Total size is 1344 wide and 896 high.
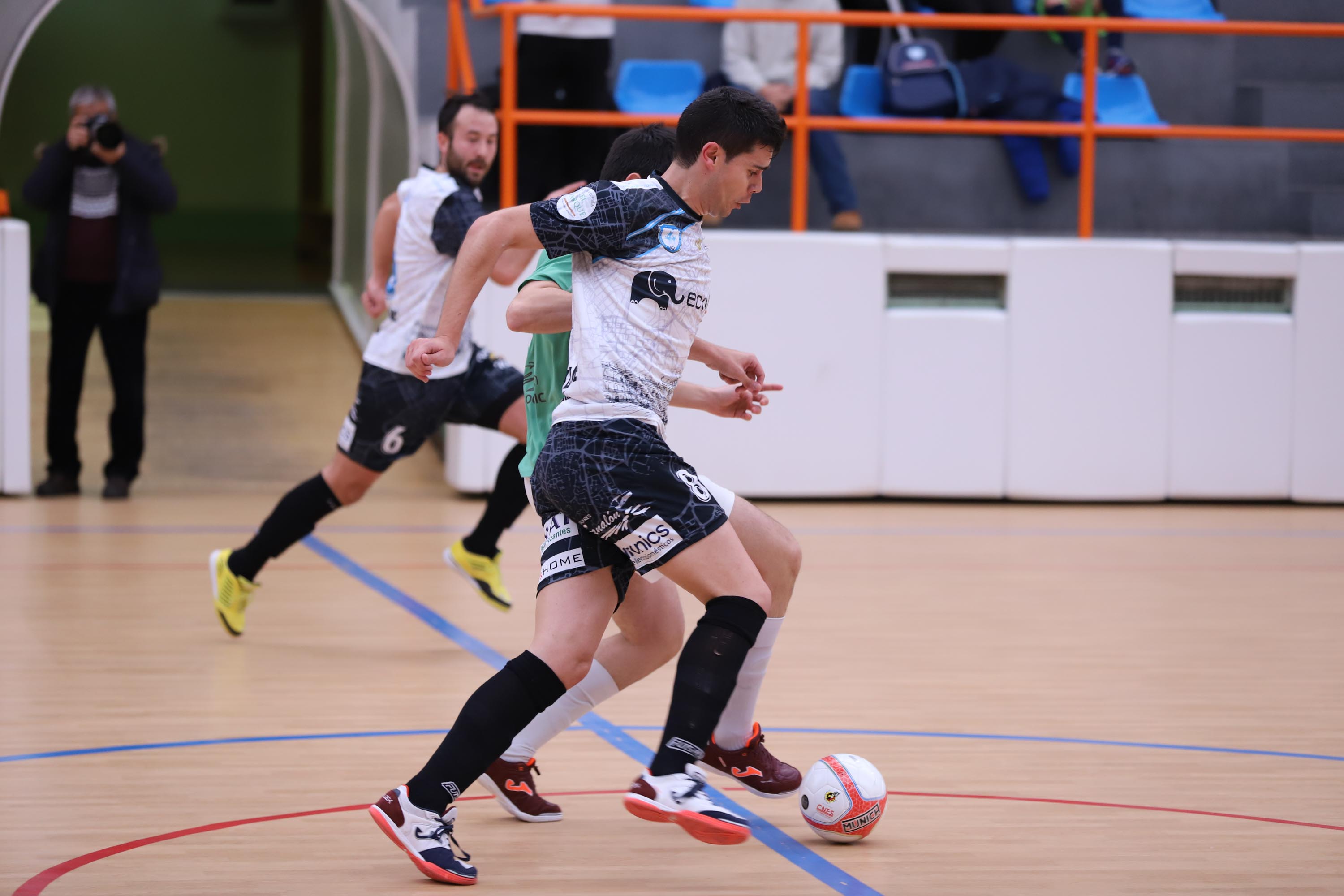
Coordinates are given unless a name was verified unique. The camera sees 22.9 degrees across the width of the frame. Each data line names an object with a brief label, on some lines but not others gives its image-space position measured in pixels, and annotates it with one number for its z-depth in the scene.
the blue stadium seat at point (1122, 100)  22.12
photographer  17.19
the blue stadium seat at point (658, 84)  20.58
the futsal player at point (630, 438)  6.47
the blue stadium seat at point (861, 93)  21.07
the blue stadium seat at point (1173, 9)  23.24
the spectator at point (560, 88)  18.93
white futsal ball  7.16
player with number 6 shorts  11.34
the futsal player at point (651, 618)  7.24
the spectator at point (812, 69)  19.84
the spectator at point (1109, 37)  21.33
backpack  20.18
